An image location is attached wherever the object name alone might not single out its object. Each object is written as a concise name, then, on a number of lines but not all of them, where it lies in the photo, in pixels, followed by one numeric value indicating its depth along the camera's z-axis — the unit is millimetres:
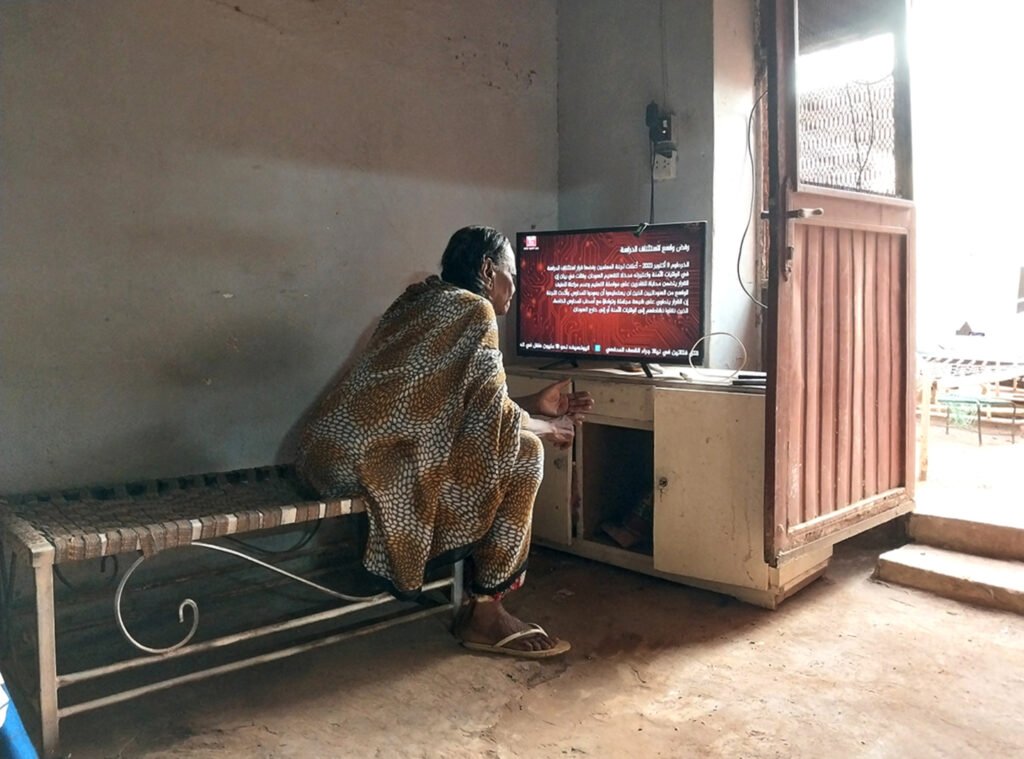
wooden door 2207
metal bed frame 1613
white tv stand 2355
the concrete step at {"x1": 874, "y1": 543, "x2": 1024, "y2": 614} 2373
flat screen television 2627
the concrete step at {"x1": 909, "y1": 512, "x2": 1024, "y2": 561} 2588
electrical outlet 3080
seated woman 1987
